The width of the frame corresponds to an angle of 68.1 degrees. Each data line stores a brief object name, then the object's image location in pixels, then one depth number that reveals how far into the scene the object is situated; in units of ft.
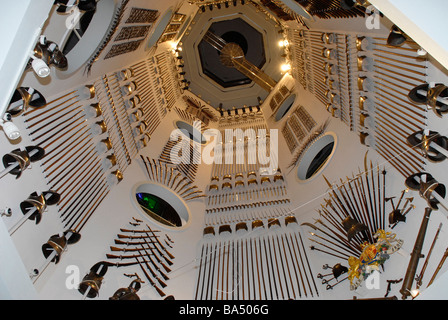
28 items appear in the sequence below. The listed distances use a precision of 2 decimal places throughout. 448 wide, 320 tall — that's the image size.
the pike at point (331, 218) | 18.06
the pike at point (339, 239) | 16.37
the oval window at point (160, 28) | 31.65
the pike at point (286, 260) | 16.64
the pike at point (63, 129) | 15.20
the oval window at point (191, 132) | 38.86
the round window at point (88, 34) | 19.02
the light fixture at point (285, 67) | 42.44
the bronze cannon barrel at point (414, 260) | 12.02
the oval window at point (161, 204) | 23.02
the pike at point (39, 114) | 14.25
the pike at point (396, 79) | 15.36
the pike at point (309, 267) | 16.46
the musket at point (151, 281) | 16.13
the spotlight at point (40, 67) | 9.44
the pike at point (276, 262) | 16.92
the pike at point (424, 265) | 11.90
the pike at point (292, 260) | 16.87
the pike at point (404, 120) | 15.35
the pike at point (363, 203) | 15.73
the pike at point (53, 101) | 14.34
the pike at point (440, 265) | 11.18
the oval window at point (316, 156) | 25.05
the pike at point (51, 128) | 14.60
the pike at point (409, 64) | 14.21
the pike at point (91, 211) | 16.20
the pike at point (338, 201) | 17.74
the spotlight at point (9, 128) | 9.64
